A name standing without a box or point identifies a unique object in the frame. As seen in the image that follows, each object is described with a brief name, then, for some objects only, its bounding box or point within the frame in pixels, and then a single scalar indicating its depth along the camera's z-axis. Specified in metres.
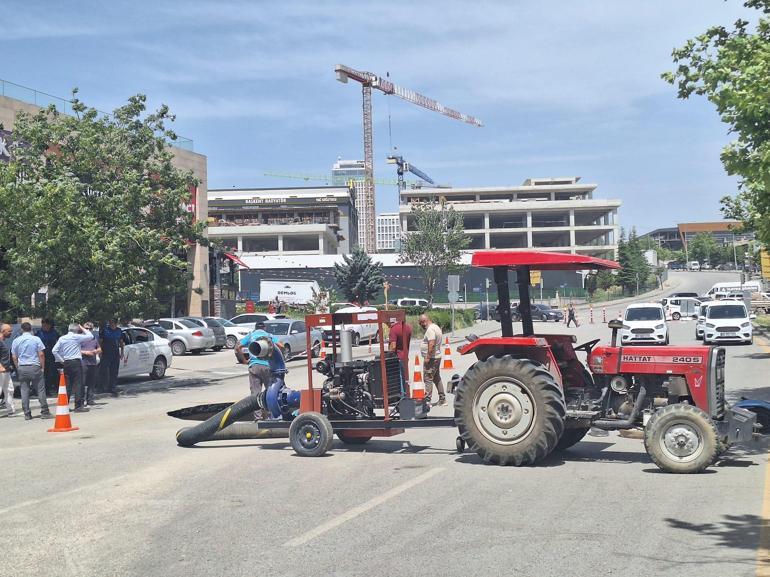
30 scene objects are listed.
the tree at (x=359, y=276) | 75.88
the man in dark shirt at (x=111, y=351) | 20.52
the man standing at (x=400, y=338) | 12.45
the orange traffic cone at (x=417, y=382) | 14.42
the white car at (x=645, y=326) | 30.55
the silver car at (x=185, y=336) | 34.78
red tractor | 9.12
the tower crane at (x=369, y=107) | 144.38
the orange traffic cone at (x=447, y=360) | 23.73
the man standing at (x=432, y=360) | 16.42
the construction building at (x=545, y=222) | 120.12
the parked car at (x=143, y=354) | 23.61
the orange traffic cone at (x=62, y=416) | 14.43
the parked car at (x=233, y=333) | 38.19
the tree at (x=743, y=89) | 10.12
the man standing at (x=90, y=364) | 17.84
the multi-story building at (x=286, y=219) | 104.81
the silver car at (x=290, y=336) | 32.00
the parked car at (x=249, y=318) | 40.72
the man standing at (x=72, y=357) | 16.64
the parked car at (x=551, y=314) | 61.06
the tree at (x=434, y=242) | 58.41
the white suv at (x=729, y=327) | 31.28
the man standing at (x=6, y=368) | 16.88
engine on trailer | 11.20
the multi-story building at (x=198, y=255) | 46.77
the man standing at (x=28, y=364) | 15.89
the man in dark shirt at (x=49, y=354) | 19.51
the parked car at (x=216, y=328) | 36.28
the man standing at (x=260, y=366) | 12.35
